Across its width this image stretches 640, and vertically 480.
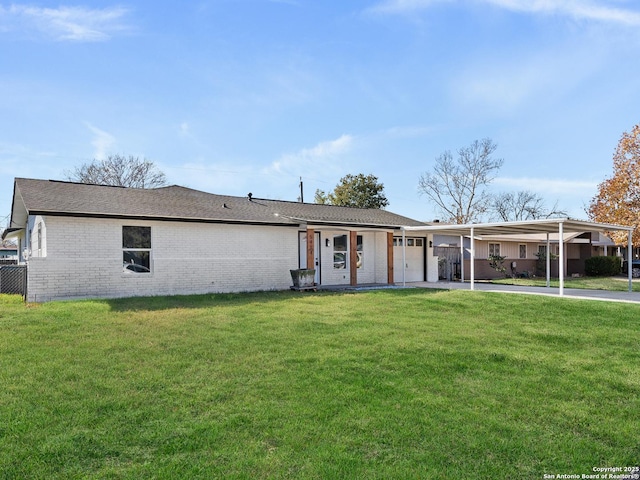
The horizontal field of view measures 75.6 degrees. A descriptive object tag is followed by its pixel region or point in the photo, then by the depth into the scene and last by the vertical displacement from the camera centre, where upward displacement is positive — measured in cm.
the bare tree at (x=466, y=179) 3894 +686
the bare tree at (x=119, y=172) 3647 +707
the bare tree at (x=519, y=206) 4600 +480
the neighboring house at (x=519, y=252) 2370 -20
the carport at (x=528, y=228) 1240 +77
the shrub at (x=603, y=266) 2734 -119
